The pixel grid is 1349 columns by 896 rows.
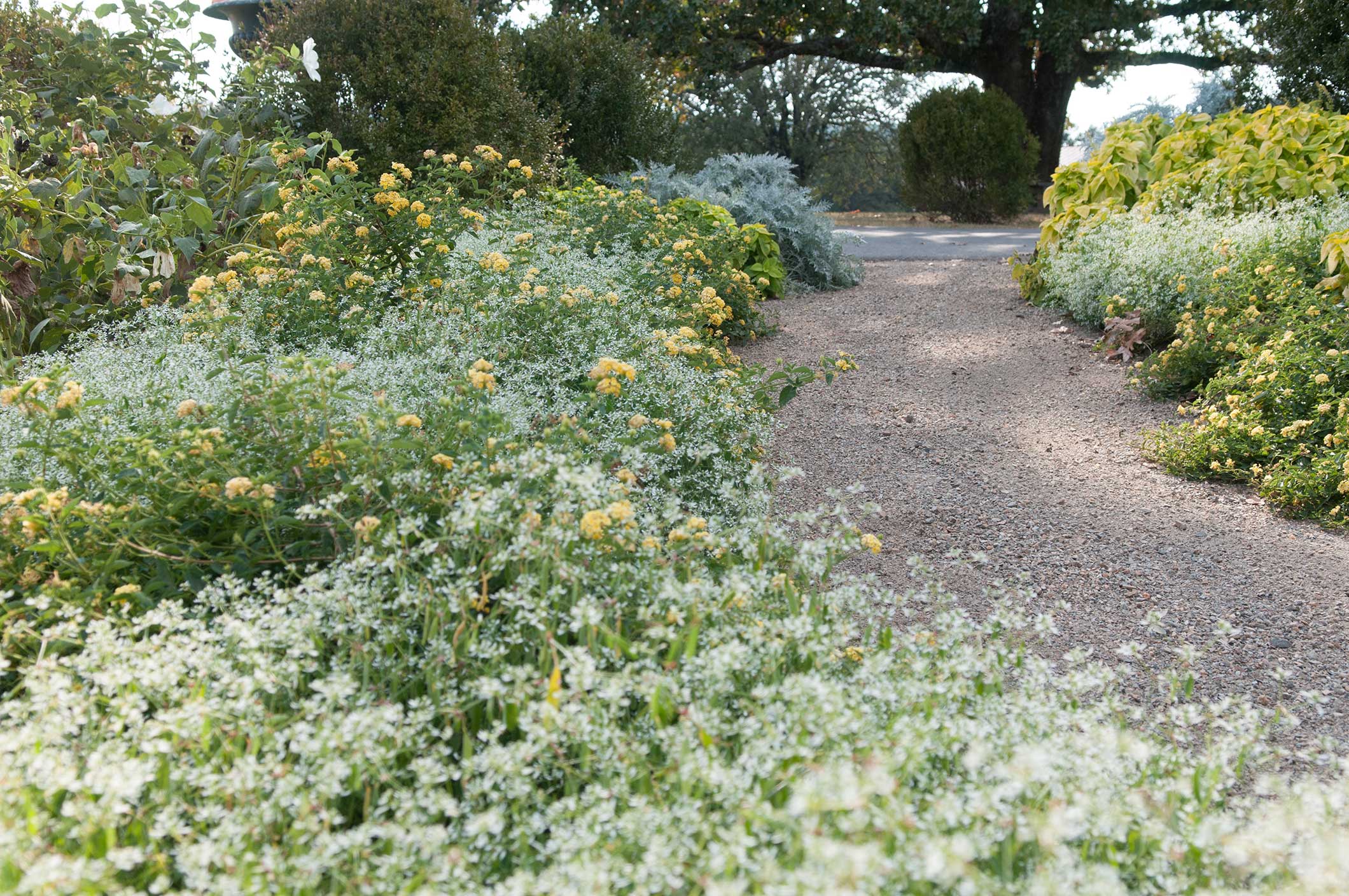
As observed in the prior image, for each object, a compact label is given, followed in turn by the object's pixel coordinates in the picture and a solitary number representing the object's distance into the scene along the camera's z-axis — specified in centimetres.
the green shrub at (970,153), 1445
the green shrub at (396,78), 597
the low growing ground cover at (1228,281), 380
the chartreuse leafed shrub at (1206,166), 592
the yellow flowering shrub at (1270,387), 355
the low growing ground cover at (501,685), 136
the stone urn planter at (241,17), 816
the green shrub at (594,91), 909
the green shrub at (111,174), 396
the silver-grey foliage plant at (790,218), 798
